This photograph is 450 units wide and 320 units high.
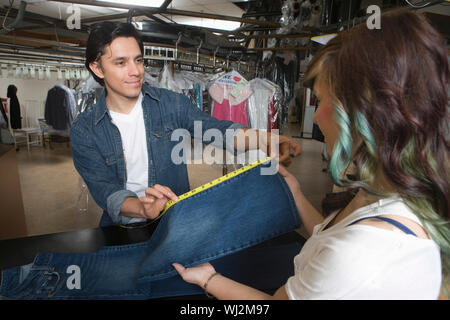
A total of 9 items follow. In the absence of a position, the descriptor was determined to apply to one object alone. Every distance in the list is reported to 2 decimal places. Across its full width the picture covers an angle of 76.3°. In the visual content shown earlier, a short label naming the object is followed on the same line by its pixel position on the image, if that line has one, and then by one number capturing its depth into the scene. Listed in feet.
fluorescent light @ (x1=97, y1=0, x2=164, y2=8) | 5.60
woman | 1.72
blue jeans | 2.83
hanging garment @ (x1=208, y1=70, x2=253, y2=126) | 11.09
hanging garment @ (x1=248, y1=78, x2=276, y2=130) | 11.35
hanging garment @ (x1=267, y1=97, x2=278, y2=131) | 11.58
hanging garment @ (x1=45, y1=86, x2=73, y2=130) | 20.62
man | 4.41
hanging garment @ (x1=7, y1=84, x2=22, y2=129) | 21.67
